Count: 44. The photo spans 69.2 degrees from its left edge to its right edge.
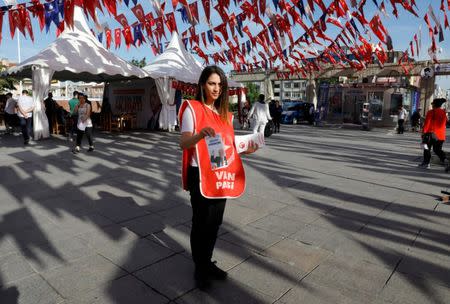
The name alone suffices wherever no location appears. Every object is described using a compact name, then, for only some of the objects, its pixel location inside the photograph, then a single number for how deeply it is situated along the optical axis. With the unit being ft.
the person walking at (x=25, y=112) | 31.68
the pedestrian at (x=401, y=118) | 57.00
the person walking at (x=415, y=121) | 62.78
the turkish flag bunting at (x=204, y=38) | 39.03
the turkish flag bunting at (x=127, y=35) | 35.14
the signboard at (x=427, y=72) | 74.79
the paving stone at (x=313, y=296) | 7.77
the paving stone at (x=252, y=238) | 10.78
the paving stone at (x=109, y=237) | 10.60
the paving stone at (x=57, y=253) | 9.25
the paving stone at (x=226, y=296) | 7.70
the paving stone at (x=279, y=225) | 12.04
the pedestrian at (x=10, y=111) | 36.70
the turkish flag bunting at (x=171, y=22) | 31.45
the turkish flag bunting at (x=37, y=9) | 21.31
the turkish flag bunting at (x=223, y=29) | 34.86
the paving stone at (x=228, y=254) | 9.55
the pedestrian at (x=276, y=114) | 50.72
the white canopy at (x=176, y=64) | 44.37
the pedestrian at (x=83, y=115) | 26.27
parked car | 81.10
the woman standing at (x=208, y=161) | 7.34
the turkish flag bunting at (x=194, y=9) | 27.09
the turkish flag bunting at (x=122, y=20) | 33.01
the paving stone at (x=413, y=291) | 7.91
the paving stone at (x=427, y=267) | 8.94
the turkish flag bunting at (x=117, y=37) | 36.19
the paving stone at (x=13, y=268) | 8.52
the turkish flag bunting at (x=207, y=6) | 26.18
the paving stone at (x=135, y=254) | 9.38
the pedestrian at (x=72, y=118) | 35.39
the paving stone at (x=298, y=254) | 9.61
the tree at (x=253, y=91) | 246.78
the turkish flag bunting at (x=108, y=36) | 37.60
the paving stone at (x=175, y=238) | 10.48
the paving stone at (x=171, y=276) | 8.13
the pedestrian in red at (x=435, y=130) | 22.61
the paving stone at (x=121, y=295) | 7.63
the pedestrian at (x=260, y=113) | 36.27
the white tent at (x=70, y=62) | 33.93
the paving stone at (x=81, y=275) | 8.11
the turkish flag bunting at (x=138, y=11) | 29.90
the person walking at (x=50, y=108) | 39.69
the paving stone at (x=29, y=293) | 7.57
